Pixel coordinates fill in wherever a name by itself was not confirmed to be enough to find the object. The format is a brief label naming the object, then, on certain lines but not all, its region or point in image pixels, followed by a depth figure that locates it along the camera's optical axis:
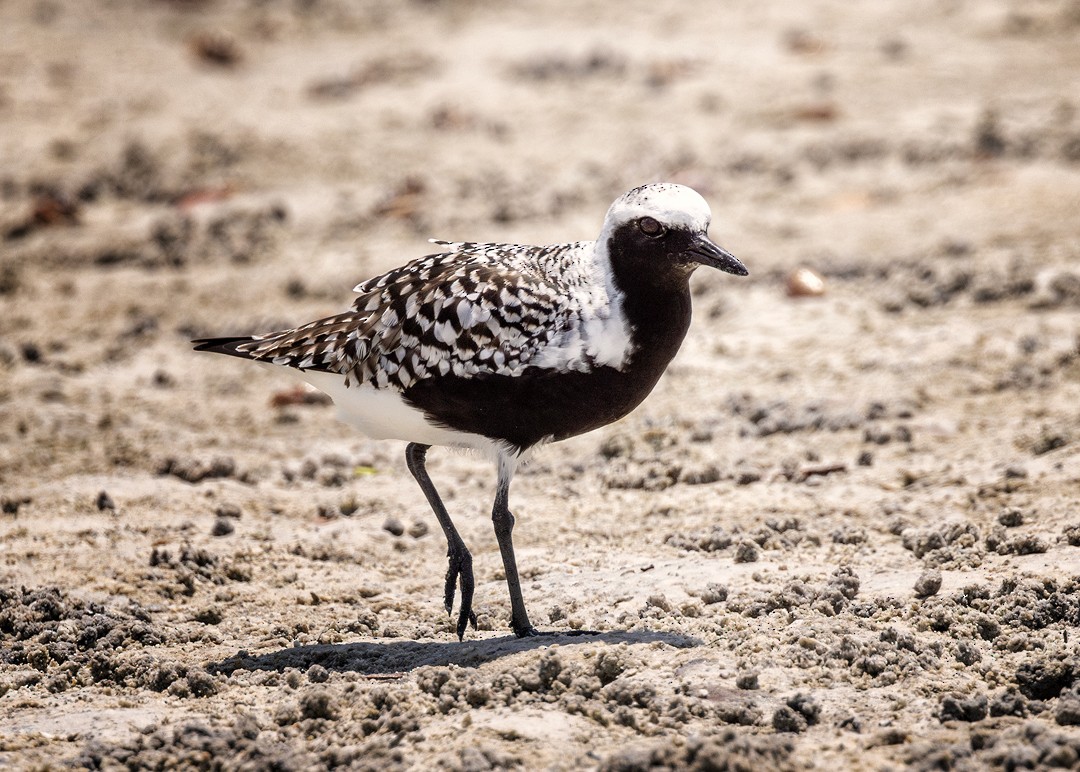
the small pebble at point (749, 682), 9.55
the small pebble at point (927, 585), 10.98
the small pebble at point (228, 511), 13.84
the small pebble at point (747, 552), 12.02
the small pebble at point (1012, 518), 12.23
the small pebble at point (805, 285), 18.69
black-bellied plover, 10.61
